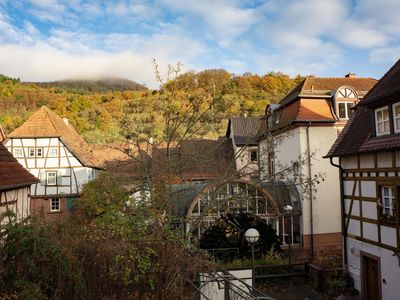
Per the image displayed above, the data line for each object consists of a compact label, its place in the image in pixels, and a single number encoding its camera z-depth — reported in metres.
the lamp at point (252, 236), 11.56
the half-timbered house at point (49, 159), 28.39
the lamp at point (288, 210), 16.16
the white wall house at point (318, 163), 18.42
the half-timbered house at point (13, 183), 11.35
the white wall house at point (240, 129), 32.02
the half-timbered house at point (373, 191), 10.78
